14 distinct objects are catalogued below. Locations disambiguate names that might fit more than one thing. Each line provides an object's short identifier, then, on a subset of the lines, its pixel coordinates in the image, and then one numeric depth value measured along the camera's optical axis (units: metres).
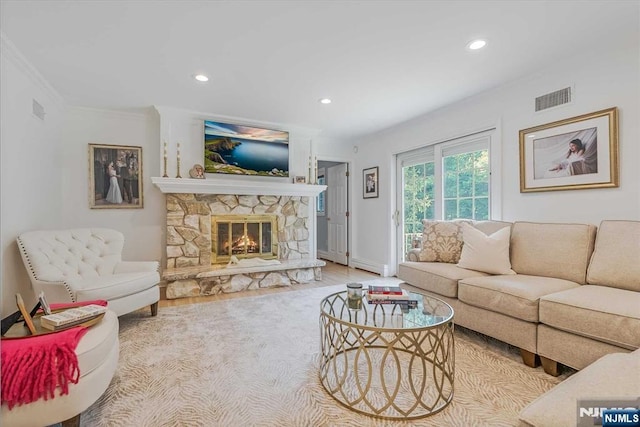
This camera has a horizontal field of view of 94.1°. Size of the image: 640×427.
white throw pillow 2.52
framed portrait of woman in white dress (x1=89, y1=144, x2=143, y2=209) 3.83
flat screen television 4.09
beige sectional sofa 1.67
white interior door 5.83
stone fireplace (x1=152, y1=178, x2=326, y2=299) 3.83
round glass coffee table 1.54
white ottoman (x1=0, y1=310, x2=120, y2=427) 1.20
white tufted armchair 2.29
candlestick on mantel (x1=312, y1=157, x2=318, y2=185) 4.84
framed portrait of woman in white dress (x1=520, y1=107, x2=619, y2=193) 2.39
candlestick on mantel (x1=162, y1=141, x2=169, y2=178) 3.88
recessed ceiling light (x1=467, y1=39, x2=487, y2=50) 2.31
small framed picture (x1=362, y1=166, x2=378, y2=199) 5.07
